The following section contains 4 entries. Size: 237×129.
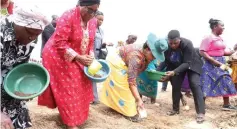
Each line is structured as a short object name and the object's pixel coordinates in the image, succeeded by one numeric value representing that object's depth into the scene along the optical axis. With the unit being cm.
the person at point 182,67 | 467
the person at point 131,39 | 773
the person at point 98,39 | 512
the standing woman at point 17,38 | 207
